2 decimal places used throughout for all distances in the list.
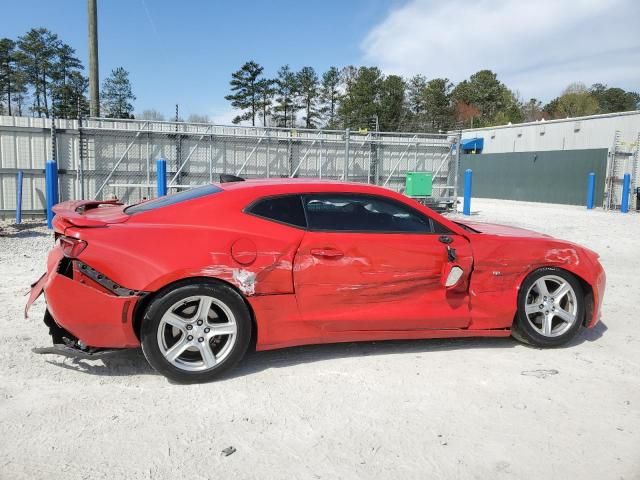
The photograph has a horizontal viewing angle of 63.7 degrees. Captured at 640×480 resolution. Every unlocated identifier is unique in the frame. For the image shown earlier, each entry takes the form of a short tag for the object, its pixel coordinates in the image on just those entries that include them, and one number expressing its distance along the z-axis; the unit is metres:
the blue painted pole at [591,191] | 22.72
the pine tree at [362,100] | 56.44
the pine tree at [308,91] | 59.47
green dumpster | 16.11
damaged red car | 3.45
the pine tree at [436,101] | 66.25
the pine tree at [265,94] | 57.31
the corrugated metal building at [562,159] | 23.16
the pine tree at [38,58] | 53.28
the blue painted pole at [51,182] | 10.71
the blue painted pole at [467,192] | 17.73
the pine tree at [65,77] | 52.81
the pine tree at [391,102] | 58.97
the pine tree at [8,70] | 53.62
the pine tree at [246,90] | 56.94
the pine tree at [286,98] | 57.88
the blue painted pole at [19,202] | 11.93
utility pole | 15.09
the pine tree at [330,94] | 62.00
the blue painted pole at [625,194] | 20.78
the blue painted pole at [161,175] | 11.68
